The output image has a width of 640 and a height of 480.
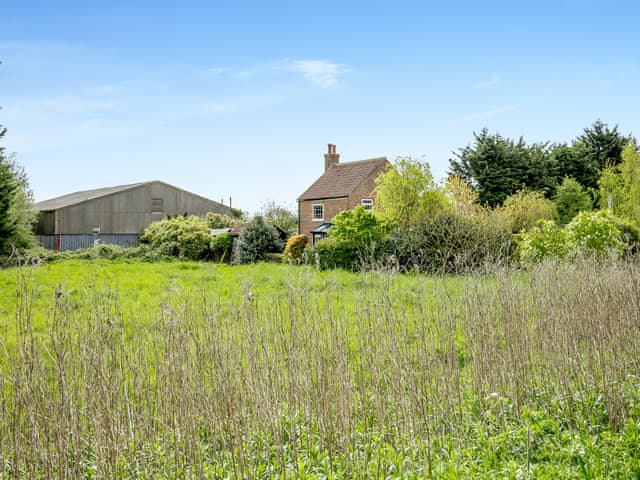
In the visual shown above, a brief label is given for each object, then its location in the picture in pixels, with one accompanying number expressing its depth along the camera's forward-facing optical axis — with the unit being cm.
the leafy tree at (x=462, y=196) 2142
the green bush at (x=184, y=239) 2338
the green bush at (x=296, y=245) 2067
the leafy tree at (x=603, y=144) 2806
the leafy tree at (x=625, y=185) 2484
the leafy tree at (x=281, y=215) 3801
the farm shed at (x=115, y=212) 2847
